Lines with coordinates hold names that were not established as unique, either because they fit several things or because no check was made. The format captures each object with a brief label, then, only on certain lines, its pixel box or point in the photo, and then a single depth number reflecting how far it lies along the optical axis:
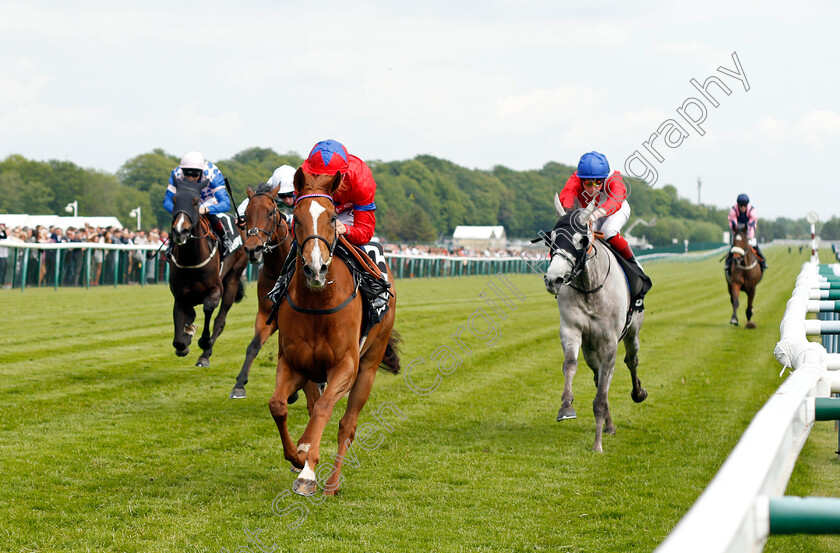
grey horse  12.74
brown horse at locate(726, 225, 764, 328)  30.72
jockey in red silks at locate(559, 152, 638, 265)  13.52
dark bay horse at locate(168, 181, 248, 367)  17.09
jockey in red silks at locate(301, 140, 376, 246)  10.40
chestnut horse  9.33
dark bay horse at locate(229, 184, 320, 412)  15.29
